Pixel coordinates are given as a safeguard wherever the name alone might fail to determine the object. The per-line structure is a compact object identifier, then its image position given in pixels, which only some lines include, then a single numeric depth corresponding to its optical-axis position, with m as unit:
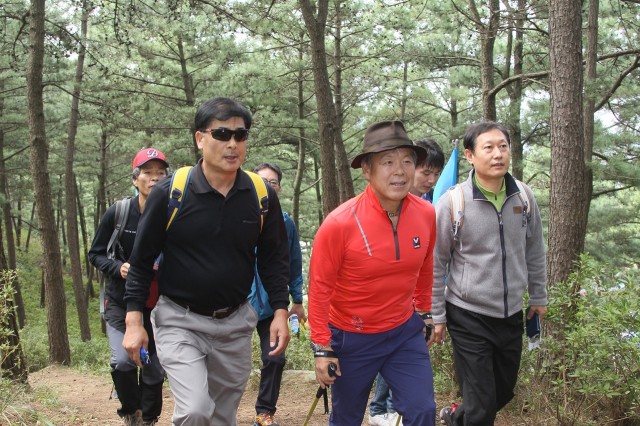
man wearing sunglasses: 3.48
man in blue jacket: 5.22
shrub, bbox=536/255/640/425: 4.10
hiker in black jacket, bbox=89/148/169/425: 4.97
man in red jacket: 3.54
